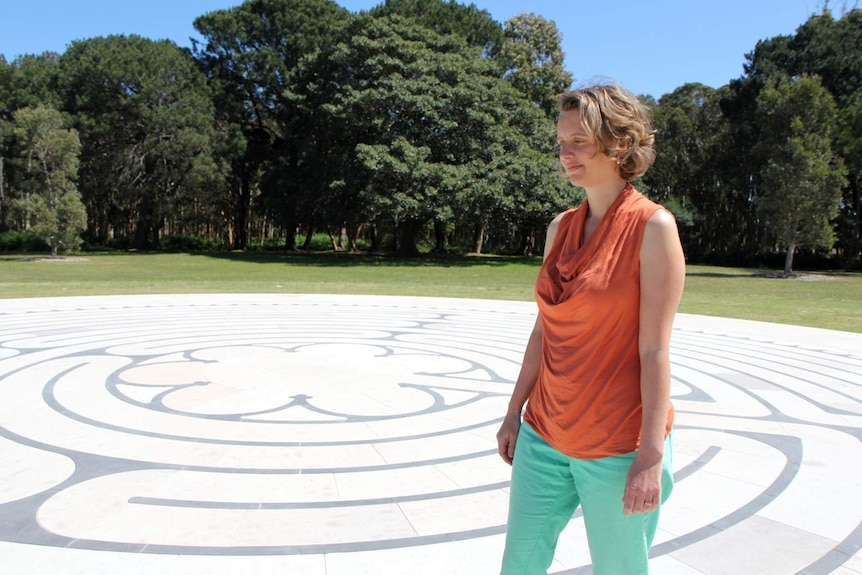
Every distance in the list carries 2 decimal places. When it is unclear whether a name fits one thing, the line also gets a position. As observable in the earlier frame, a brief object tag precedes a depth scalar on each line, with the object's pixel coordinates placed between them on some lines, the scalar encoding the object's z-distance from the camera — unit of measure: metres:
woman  1.85
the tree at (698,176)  42.03
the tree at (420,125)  26.78
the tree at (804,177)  24.86
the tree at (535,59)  36.28
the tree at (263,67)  36.09
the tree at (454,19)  35.53
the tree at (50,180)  27.64
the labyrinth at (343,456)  2.99
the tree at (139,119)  33.72
